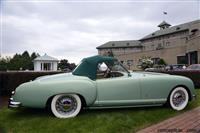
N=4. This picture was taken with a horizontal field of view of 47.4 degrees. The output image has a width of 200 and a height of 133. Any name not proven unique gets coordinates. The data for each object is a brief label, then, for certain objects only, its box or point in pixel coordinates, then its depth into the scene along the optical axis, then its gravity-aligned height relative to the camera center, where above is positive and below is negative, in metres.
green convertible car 4.66 -0.45
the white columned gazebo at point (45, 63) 36.42 +1.01
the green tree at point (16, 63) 69.12 +2.01
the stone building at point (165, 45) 44.36 +7.69
